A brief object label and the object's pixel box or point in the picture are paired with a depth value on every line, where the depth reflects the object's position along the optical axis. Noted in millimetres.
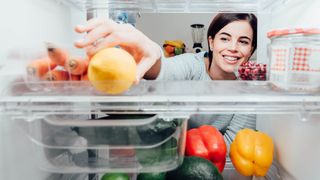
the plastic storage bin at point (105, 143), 608
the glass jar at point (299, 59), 574
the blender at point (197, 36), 1126
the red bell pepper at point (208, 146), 816
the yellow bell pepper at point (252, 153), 760
